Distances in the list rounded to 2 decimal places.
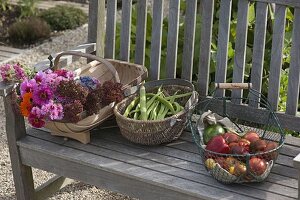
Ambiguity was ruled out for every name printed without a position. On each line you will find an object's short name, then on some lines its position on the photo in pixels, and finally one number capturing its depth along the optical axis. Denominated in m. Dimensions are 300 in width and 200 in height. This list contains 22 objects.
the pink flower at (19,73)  3.70
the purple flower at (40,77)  3.57
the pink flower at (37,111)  3.49
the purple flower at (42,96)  3.51
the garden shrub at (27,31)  6.82
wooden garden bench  3.30
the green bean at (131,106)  3.64
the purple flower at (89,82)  3.68
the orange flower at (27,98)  3.53
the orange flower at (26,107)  3.53
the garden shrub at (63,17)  7.23
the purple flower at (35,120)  3.52
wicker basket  3.50
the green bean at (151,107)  3.64
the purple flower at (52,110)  3.48
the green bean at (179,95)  3.75
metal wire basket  3.19
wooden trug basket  3.60
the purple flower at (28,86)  3.55
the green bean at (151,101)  3.69
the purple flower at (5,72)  3.68
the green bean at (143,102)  3.60
